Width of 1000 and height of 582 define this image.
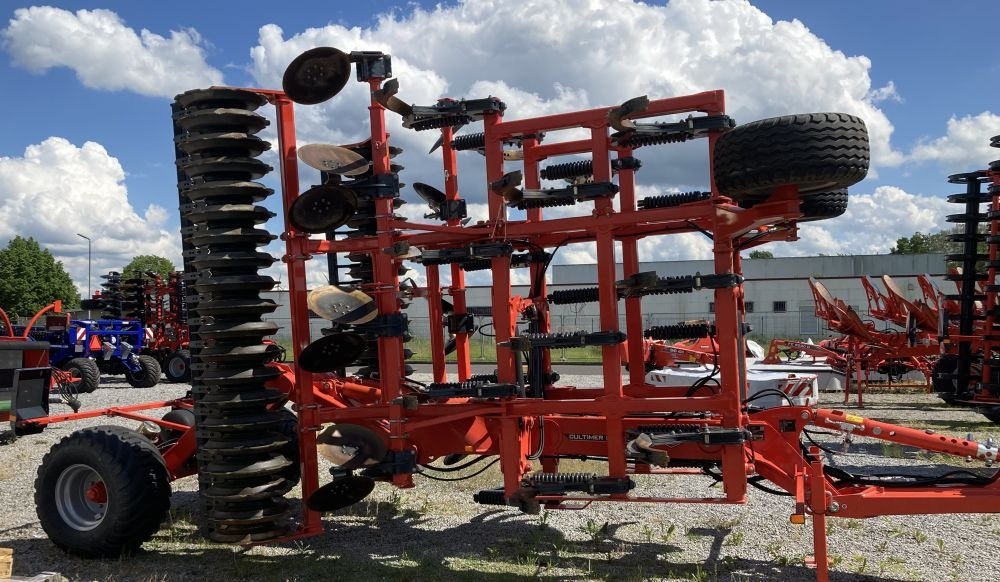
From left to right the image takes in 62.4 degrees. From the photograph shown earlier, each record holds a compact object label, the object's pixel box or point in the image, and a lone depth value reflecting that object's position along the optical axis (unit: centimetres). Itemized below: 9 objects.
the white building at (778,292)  3666
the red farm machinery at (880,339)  1566
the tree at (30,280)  5556
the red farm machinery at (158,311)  2342
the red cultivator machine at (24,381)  921
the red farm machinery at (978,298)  1152
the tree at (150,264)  8106
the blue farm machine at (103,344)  2059
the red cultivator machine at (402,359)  509
